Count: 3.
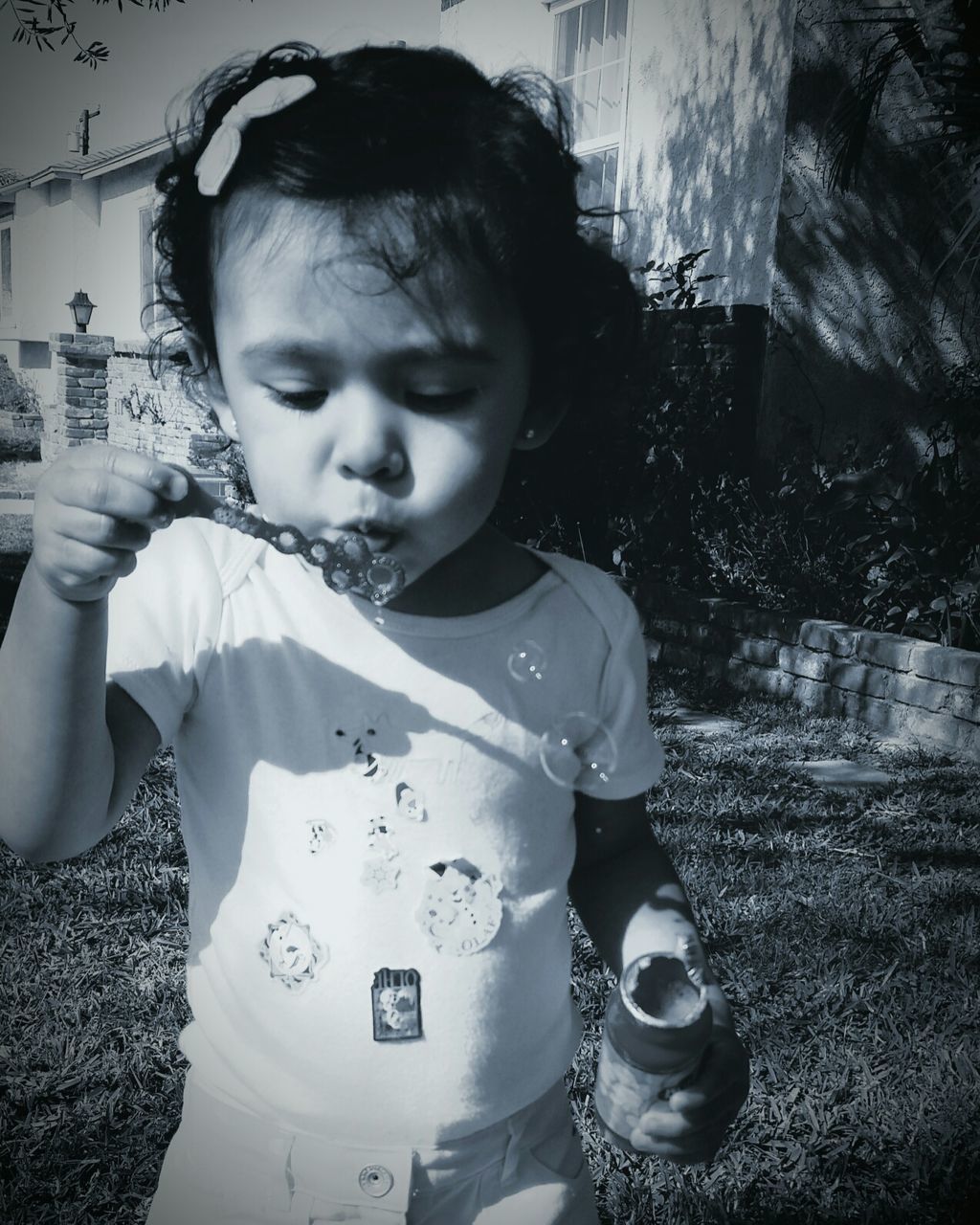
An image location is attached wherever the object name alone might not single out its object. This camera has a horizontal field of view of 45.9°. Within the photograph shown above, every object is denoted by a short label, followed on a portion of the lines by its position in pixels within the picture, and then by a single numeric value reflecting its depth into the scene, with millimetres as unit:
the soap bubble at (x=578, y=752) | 660
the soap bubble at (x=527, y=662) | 652
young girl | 533
